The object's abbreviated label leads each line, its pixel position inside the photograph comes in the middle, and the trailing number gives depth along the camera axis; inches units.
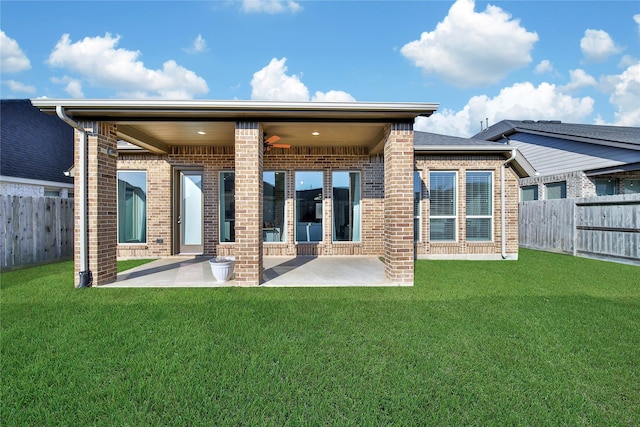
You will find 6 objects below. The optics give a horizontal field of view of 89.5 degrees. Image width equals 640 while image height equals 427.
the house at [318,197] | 356.2
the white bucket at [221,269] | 241.6
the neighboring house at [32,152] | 417.1
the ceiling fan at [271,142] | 292.5
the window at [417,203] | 359.3
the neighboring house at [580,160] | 432.7
